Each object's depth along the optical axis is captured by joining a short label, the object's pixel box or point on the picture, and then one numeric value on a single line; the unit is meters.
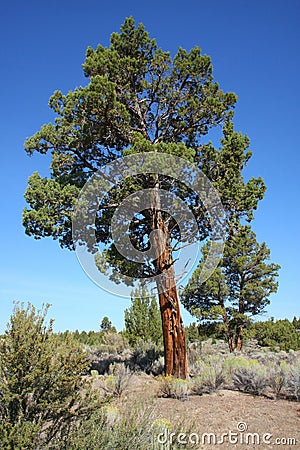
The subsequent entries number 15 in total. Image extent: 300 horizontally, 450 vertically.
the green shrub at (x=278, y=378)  7.95
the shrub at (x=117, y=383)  7.73
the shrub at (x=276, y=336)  23.41
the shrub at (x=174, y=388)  7.49
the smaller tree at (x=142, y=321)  16.36
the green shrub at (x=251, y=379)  8.09
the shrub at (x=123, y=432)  3.34
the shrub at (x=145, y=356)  11.28
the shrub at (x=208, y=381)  8.07
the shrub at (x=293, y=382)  7.64
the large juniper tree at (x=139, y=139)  9.21
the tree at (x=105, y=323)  38.41
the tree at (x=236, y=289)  21.09
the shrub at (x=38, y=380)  3.45
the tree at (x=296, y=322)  33.64
